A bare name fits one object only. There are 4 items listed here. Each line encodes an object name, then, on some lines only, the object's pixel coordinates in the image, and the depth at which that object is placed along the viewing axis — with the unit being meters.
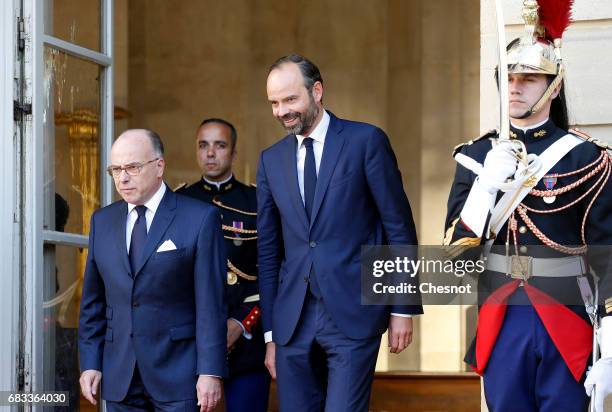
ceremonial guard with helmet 9.15
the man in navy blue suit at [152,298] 10.56
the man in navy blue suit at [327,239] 10.40
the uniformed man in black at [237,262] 13.32
